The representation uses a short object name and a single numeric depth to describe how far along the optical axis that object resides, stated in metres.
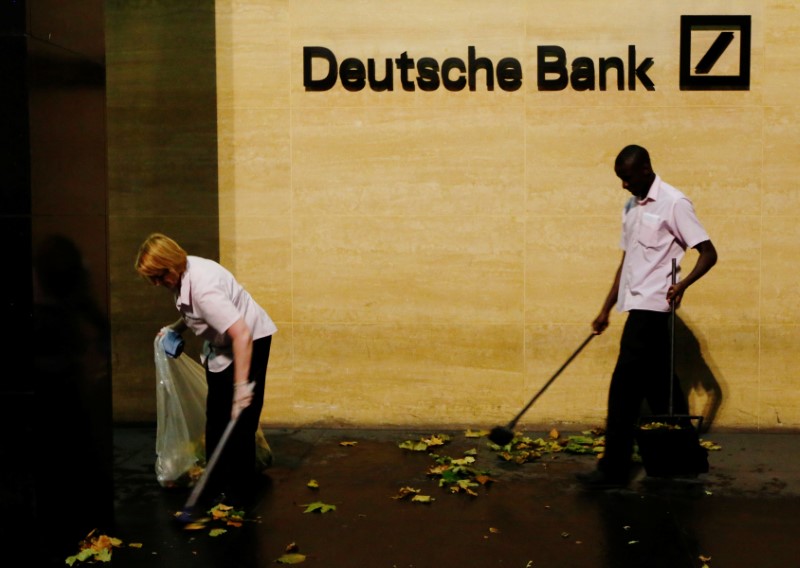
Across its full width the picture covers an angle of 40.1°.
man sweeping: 6.12
